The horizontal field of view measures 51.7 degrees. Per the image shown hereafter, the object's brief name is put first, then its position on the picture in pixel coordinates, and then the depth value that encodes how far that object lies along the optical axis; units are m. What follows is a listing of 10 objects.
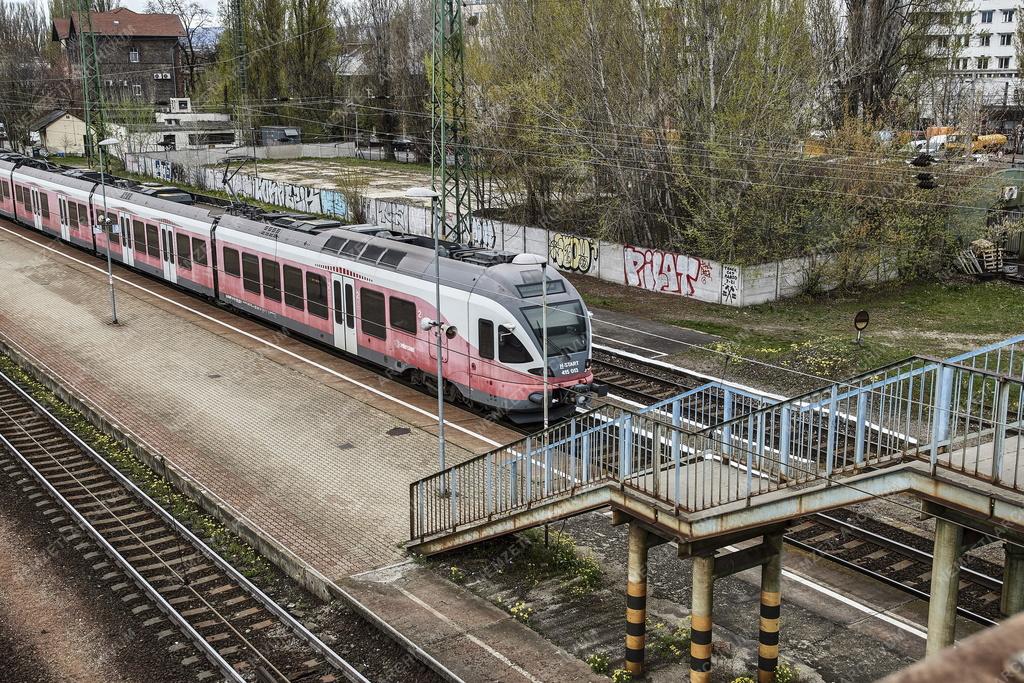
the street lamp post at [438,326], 17.16
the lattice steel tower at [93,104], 50.57
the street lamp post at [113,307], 30.31
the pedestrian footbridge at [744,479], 9.78
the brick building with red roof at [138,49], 101.06
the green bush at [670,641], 13.23
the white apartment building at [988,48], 47.56
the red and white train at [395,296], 20.73
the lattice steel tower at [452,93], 32.66
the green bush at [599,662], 12.80
